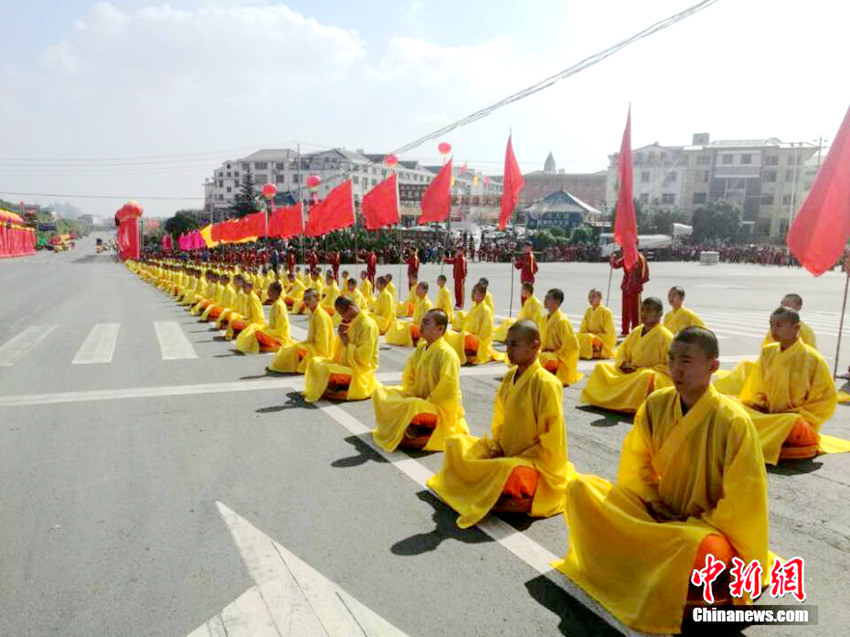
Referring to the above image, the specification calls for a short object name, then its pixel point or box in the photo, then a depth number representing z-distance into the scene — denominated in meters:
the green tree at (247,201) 71.14
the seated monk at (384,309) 13.76
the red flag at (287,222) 22.56
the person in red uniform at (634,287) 13.54
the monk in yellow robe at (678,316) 8.85
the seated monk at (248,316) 12.32
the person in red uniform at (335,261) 25.89
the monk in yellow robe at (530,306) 10.95
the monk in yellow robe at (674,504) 3.10
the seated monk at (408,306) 16.22
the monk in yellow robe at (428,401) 5.84
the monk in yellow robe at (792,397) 5.70
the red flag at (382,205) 17.31
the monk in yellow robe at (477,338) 10.59
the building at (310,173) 89.56
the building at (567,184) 115.19
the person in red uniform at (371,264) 23.03
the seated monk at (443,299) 14.40
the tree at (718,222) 64.75
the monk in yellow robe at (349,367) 7.83
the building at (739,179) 73.94
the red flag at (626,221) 9.80
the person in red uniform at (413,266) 20.73
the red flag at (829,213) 7.08
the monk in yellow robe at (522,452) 4.41
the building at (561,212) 60.56
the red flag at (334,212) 18.62
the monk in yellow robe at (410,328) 12.34
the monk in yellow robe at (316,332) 8.77
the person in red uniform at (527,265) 16.80
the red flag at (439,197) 16.58
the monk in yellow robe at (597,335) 11.00
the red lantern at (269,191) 31.31
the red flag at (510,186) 15.62
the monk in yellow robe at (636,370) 7.36
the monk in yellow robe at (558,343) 8.91
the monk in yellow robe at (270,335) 11.19
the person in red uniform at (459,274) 19.45
